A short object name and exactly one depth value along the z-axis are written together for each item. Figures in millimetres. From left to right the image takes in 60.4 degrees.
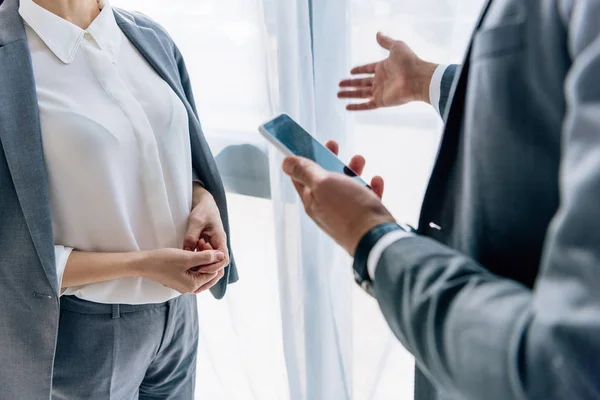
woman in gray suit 887
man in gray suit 362
